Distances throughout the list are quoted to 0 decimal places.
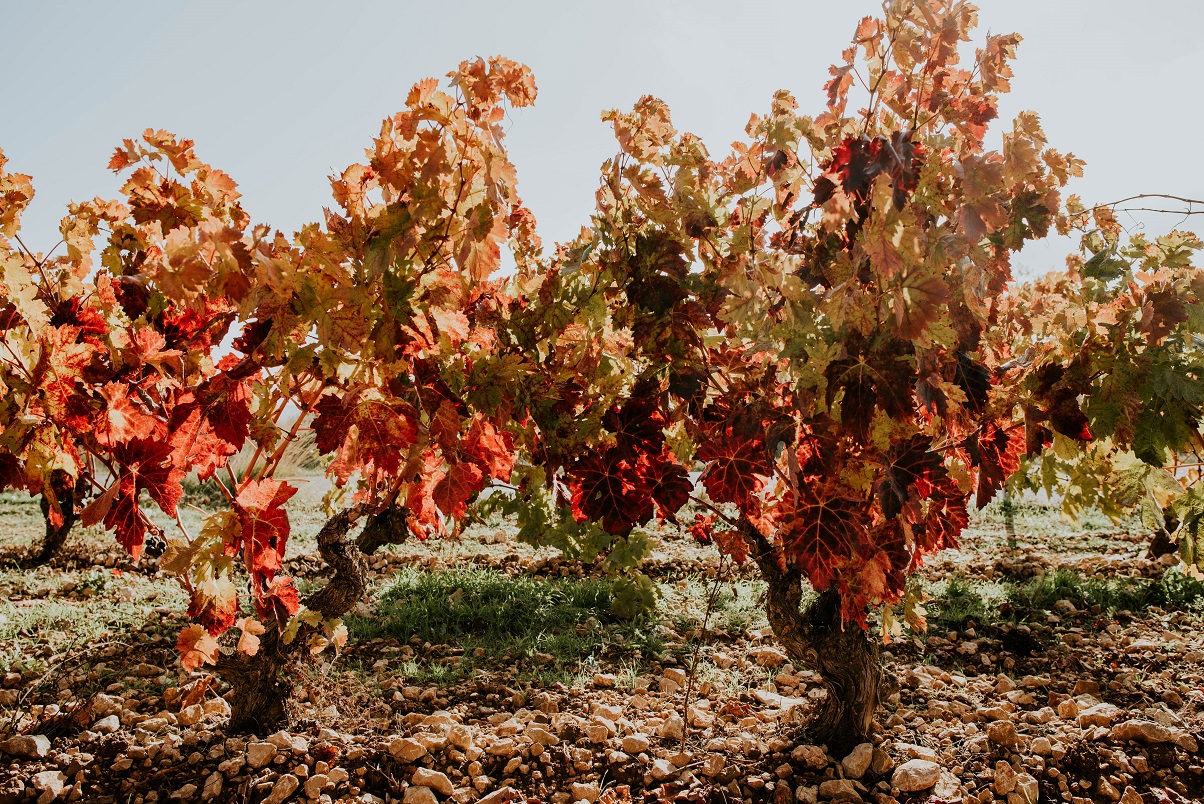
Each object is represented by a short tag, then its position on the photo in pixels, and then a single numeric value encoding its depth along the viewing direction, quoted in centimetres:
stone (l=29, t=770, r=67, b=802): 192
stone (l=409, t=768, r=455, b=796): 190
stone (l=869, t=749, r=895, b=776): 200
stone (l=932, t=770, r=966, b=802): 186
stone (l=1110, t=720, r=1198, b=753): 200
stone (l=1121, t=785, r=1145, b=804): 182
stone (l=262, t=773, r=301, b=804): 187
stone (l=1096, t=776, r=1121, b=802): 184
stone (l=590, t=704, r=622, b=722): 231
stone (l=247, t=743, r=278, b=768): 200
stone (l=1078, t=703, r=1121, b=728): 216
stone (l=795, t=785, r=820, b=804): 189
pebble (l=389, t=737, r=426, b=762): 199
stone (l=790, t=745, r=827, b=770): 201
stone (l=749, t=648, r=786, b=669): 294
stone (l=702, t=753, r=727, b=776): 198
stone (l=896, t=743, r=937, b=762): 204
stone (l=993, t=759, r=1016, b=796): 187
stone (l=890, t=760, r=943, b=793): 190
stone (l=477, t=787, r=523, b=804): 184
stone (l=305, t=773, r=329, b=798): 189
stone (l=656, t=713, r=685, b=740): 220
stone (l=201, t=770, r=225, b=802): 191
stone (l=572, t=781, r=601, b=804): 186
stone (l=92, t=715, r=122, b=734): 224
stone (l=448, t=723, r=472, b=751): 206
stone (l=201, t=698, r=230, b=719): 238
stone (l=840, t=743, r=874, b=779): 198
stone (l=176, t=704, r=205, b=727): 229
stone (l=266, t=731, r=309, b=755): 205
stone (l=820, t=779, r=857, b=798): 189
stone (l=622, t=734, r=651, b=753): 207
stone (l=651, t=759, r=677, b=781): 195
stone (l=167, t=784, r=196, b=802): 191
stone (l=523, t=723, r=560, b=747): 210
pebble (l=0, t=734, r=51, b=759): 210
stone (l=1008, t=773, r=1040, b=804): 184
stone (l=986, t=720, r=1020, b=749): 206
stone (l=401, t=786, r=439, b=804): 187
